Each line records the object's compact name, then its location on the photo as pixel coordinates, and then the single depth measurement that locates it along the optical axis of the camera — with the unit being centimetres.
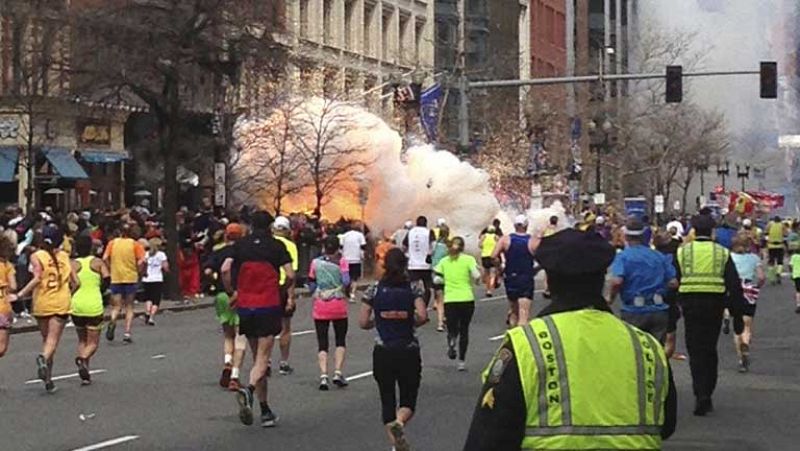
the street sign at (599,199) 6134
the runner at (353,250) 3393
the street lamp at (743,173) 10731
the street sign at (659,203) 7231
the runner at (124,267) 2406
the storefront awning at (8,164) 4441
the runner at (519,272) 2239
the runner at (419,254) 2867
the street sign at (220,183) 4516
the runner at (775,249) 4124
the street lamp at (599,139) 5906
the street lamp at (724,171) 10058
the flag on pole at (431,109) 5016
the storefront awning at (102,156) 4797
